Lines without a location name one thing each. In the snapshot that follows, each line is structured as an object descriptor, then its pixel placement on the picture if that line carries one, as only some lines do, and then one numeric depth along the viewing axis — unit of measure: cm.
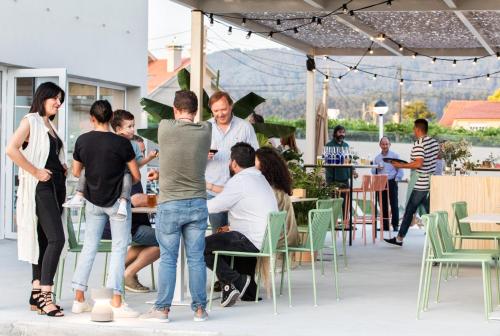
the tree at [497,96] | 6612
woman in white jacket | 786
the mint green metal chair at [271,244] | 812
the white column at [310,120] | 2069
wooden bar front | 1211
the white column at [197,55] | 1334
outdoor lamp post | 2817
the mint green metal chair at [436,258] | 791
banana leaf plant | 1344
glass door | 1447
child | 783
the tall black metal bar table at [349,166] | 1422
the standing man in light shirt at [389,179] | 1672
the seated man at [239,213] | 838
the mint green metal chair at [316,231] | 868
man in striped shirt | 1315
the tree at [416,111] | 8856
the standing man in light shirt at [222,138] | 906
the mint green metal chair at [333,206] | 1046
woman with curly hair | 937
